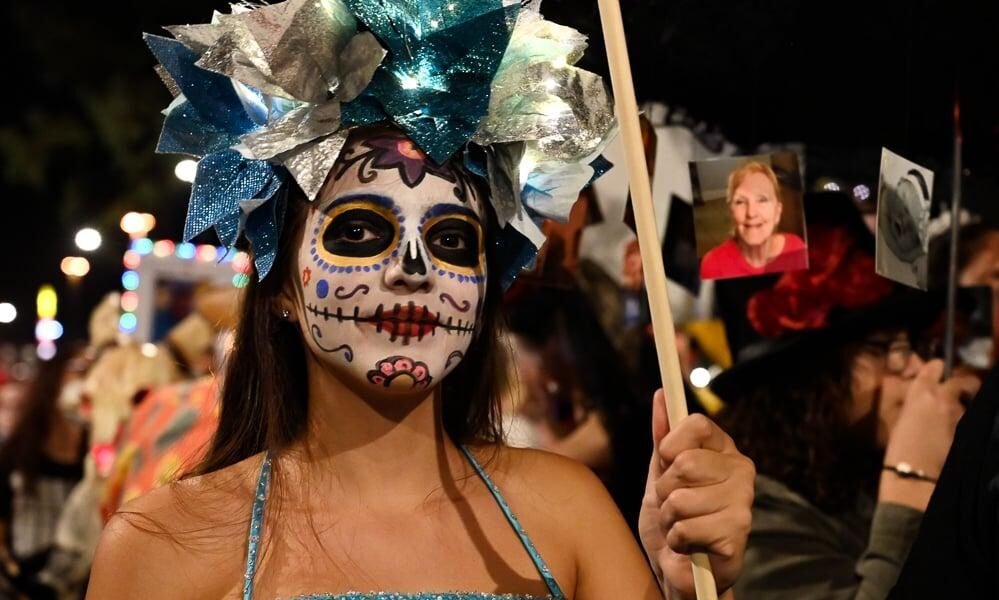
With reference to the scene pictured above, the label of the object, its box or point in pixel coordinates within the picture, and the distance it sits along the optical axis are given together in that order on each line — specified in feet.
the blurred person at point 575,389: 6.84
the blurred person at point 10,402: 13.89
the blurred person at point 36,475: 13.57
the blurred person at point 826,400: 6.31
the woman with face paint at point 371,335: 4.56
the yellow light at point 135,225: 13.93
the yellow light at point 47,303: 15.35
